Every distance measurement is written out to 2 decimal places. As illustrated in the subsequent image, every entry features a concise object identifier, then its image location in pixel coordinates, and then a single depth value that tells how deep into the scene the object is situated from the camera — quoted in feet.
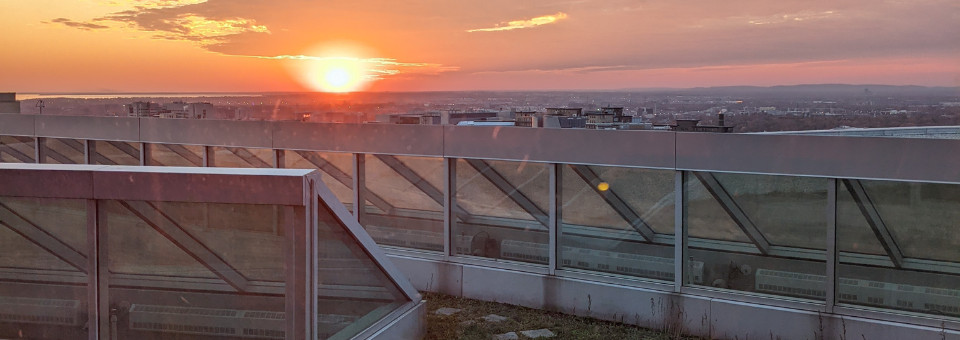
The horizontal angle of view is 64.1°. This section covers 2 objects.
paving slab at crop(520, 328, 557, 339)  24.81
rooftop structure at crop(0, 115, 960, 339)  23.16
